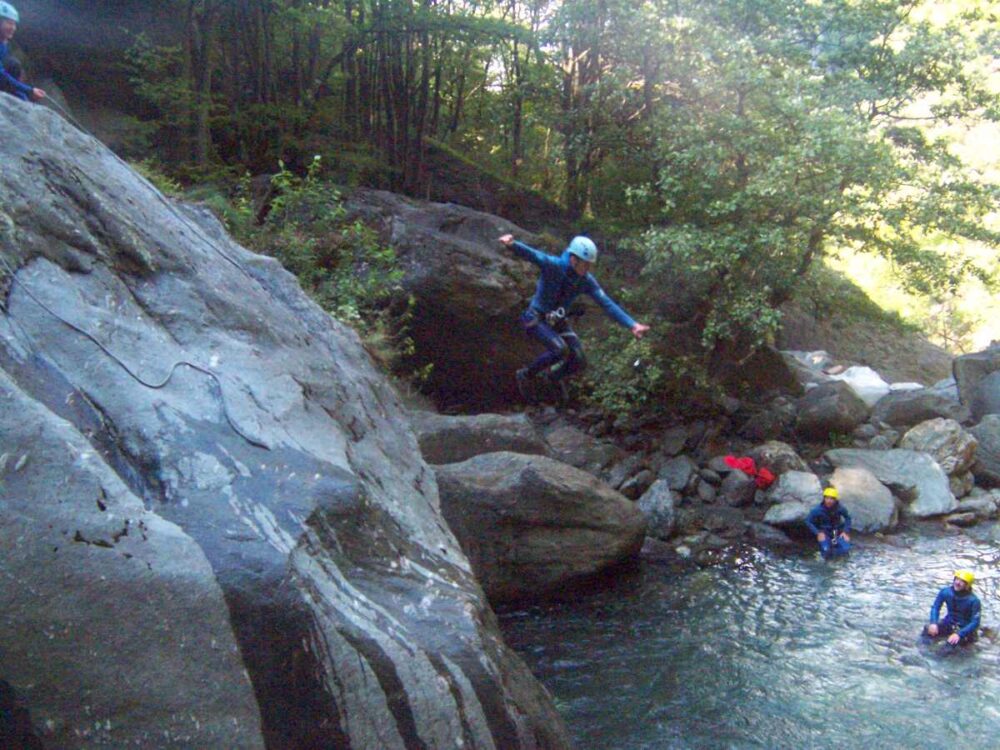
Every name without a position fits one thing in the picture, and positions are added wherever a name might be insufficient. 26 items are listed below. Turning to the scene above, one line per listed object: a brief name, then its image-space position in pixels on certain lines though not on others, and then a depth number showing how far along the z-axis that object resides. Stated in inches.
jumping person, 344.2
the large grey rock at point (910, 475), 529.7
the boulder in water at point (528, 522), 380.2
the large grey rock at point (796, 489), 513.7
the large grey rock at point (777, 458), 554.6
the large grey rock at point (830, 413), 604.1
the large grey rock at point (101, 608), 124.4
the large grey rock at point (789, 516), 493.0
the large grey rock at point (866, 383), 679.3
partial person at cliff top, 251.8
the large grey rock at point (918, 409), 621.0
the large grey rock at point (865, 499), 506.3
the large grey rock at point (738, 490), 529.7
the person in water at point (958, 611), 342.6
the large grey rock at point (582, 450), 562.3
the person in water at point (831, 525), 459.8
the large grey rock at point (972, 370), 653.9
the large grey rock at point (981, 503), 532.7
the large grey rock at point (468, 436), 440.8
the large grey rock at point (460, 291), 586.9
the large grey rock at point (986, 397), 631.8
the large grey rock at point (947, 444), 564.1
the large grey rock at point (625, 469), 545.0
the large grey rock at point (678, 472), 545.3
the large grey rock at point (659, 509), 483.5
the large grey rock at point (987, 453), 573.0
